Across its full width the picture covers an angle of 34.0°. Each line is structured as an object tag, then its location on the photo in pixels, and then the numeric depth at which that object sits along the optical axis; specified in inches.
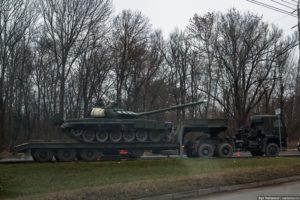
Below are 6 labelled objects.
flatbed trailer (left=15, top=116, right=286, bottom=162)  868.6
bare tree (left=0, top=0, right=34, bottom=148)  1578.5
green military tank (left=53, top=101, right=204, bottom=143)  908.6
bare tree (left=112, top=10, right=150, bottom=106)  1898.4
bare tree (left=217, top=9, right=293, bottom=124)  1955.0
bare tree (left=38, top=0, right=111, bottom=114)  1713.8
